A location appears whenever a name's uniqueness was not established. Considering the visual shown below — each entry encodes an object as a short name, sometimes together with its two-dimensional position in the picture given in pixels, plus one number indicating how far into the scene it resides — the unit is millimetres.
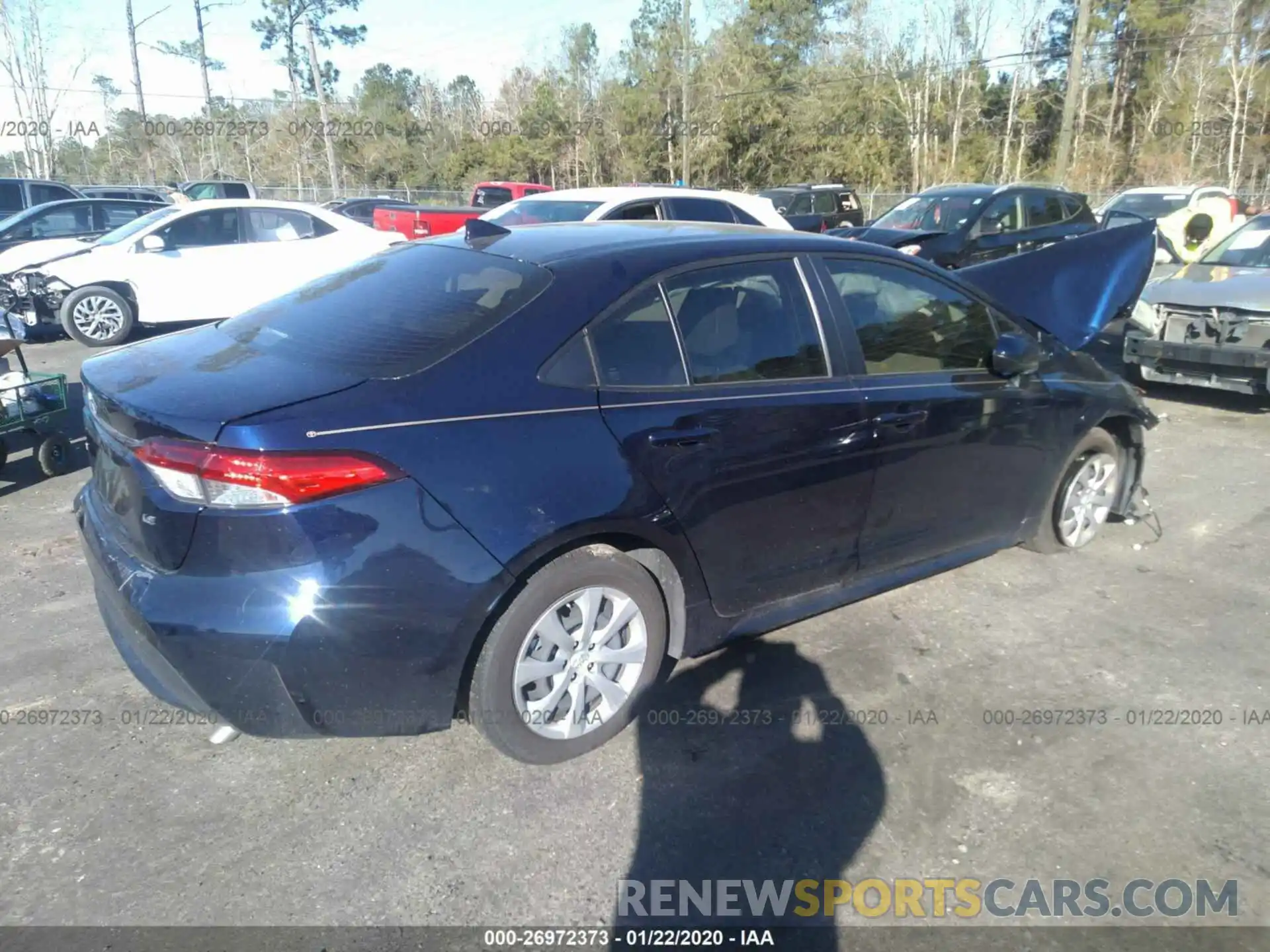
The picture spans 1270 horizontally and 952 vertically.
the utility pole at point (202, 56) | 34312
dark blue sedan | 2543
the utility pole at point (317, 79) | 31469
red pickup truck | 18516
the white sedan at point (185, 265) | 10555
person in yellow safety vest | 11266
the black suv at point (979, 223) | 12312
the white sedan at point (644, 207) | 10477
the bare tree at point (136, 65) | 30703
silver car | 7527
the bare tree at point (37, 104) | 43938
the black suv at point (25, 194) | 15641
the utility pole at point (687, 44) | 31094
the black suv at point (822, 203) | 23062
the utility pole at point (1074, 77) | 23250
